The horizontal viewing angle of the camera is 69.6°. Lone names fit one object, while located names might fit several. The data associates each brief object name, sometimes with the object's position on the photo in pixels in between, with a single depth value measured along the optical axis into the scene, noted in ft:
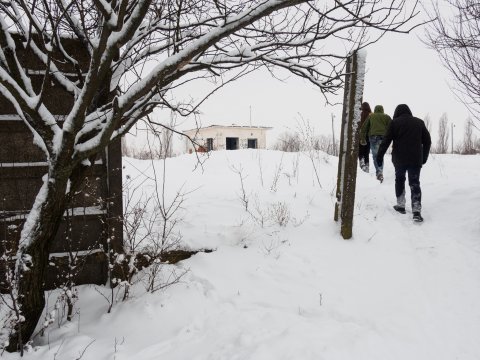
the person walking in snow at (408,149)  17.16
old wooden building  10.91
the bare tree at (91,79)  7.40
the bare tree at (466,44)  16.84
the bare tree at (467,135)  127.44
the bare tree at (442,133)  134.80
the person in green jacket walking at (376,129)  25.45
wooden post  13.89
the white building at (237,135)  104.60
